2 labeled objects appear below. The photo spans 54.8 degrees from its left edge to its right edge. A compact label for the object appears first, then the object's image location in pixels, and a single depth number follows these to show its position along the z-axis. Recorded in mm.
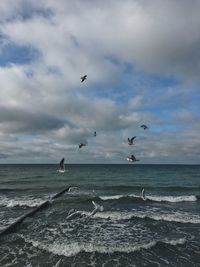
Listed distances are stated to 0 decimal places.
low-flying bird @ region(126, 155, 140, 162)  10709
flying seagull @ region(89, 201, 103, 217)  14987
